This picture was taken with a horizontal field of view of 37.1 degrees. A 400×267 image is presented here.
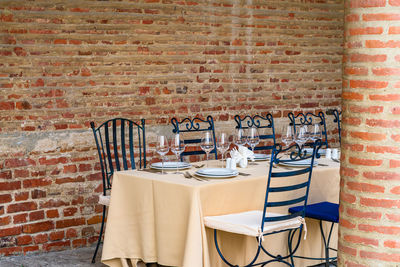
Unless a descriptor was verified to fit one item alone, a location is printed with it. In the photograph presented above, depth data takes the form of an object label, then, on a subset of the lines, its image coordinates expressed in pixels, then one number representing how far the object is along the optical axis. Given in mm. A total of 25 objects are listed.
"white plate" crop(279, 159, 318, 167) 4387
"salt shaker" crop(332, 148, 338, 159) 4832
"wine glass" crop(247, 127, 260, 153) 4816
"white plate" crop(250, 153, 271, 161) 4738
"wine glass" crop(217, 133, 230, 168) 4465
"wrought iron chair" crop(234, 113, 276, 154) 5742
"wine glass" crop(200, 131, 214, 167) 4438
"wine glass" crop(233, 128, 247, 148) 4828
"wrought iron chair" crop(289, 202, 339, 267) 4039
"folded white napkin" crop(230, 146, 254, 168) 4391
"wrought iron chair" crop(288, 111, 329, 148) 6121
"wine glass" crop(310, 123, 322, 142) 5098
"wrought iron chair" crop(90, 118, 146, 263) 4961
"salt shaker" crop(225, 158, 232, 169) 4328
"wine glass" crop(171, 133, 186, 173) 4320
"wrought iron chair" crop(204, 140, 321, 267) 3674
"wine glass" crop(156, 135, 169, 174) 4246
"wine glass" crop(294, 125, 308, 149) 4941
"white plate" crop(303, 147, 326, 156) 4996
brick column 2803
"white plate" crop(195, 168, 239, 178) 3947
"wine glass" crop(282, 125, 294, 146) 4863
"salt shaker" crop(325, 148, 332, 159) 4863
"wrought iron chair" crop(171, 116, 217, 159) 5590
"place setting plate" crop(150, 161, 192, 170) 4254
